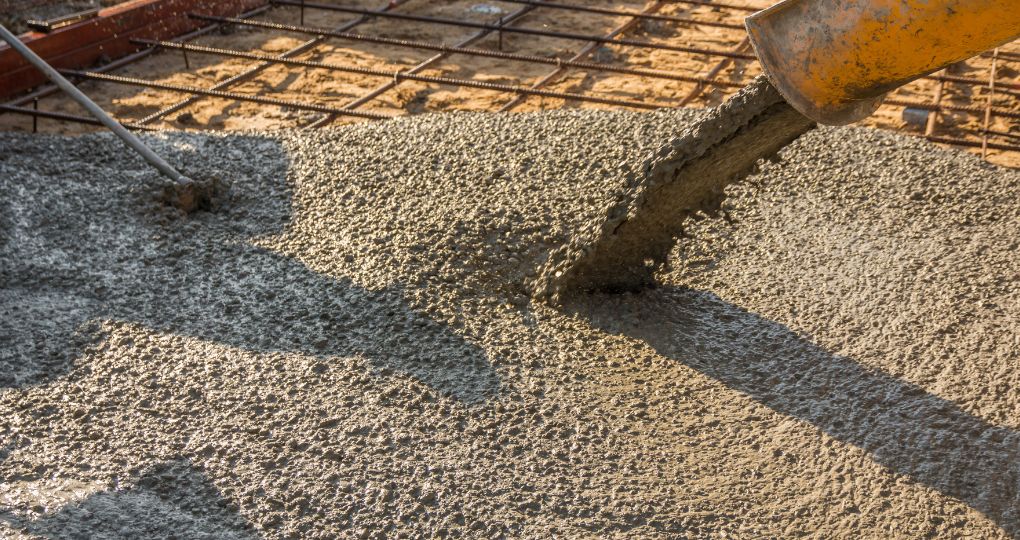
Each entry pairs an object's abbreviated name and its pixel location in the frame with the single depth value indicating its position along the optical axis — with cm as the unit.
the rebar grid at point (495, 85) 466
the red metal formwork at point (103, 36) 532
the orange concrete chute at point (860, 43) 194
